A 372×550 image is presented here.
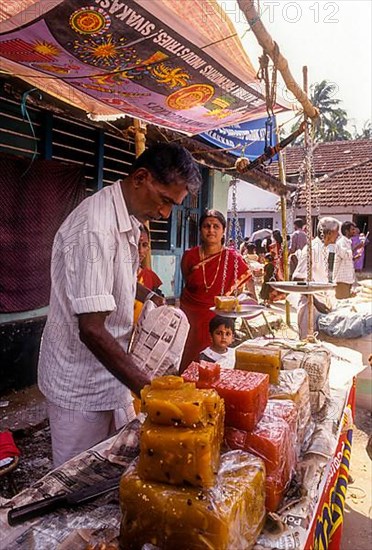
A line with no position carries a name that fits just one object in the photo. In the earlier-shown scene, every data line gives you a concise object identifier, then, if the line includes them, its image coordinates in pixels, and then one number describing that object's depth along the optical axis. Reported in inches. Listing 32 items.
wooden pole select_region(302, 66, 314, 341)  125.0
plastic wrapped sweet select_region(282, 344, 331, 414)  74.4
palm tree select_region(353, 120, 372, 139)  1470.2
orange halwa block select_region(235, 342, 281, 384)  62.2
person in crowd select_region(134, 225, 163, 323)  148.5
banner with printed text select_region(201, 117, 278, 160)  189.6
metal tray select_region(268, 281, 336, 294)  109.8
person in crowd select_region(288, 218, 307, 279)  413.2
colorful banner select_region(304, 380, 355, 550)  54.8
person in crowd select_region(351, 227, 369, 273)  497.8
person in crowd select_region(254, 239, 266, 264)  549.0
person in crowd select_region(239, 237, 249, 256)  515.9
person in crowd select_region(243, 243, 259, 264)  542.7
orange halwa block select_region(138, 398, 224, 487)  35.6
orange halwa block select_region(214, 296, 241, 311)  120.4
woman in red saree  148.3
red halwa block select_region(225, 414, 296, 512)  46.0
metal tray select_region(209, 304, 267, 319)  116.7
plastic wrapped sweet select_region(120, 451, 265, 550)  34.1
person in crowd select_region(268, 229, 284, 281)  418.6
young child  140.7
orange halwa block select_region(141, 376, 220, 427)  36.3
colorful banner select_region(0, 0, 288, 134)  76.6
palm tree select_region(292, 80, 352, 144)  1278.3
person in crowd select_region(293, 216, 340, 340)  213.8
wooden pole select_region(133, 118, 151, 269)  161.2
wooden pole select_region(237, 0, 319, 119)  81.1
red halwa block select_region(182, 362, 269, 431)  46.5
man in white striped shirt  56.9
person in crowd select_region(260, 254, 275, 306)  420.2
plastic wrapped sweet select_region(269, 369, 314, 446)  59.2
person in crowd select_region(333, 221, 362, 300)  302.0
